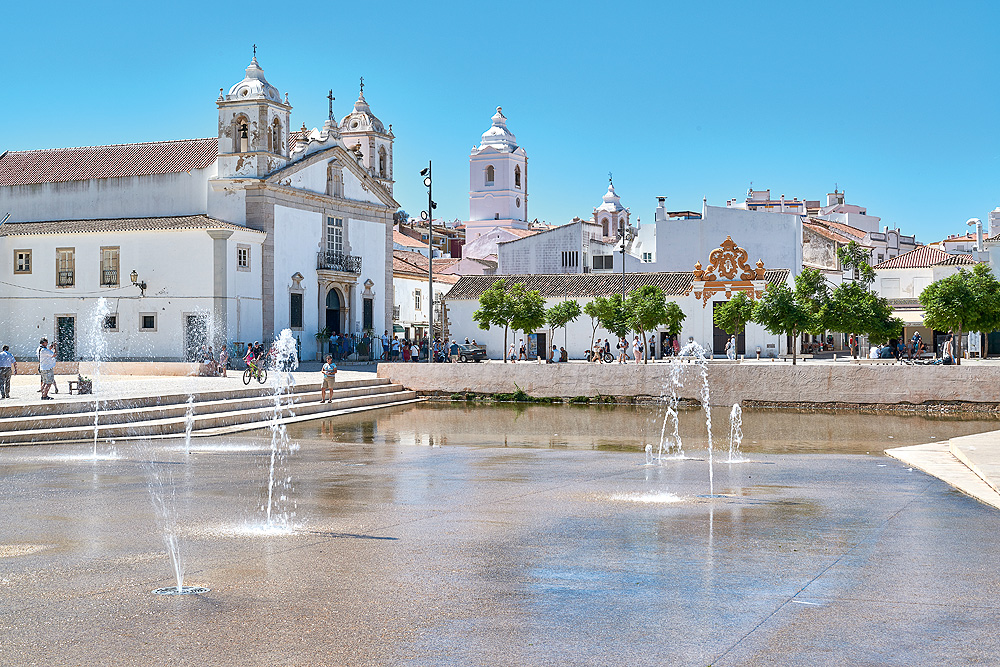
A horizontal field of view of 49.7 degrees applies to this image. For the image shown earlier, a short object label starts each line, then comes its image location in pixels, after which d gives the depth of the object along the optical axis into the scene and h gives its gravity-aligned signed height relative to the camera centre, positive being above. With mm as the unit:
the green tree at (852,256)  69062 +5648
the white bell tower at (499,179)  87000 +13703
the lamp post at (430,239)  34875 +3676
